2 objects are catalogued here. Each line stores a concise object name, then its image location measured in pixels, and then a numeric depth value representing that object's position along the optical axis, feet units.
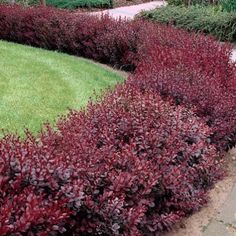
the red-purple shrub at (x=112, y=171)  9.36
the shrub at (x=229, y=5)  51.93
